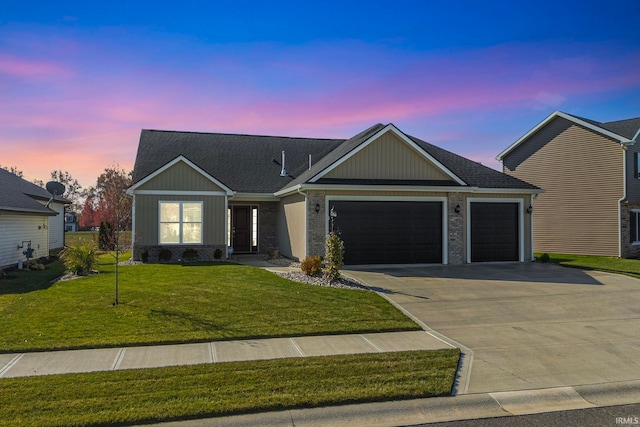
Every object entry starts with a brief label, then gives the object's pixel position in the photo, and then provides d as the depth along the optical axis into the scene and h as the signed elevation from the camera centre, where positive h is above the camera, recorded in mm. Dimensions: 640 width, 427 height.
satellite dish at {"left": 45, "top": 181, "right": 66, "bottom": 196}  25328 +1748
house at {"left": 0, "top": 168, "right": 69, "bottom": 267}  16609 -146
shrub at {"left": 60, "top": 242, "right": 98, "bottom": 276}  14094 -1377
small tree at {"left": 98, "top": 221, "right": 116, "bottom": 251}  22062 -801
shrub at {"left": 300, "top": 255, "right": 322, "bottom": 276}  13523 -1475
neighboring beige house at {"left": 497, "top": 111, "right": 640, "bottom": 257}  21859 +1960
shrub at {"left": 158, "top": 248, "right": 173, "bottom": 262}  17547 -1494
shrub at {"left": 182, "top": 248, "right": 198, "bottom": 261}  17734 -1504
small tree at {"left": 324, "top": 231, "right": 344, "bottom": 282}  12328 -1112
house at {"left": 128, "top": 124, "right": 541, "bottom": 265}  16109 +512
